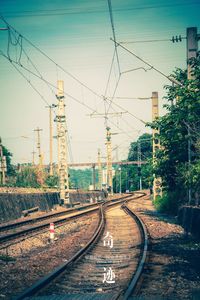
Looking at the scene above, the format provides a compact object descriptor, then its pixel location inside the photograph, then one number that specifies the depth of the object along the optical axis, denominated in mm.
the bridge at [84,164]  149875
